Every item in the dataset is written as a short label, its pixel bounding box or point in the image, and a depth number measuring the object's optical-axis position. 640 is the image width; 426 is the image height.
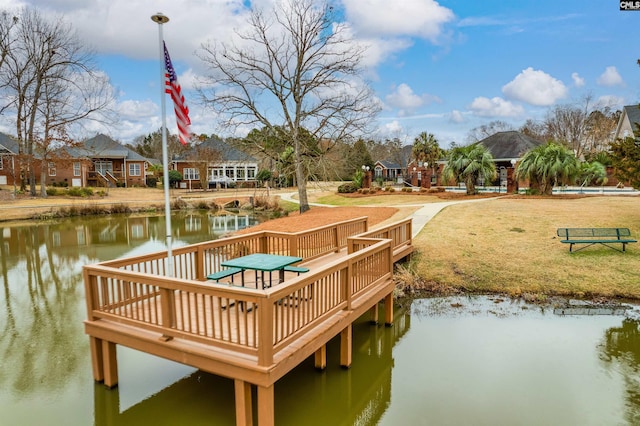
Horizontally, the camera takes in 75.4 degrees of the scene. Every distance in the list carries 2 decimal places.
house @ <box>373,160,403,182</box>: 61.12
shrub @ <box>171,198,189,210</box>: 31.22
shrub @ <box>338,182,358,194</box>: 33.38
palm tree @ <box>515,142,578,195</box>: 21.36
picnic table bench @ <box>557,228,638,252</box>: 11.48
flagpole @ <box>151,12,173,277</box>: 6.36
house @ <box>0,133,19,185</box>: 37.41
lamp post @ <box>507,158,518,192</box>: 25.85
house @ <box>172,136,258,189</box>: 43.19
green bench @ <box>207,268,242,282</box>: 6.15
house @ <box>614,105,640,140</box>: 35.01
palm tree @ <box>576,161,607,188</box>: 31.41
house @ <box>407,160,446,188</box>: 30.22
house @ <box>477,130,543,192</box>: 35.31
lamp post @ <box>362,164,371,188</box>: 32.75
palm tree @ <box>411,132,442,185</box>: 51.16
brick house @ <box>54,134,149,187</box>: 41.22
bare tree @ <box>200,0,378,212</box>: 21.64
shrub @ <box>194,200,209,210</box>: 31.88
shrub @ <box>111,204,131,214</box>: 28.98
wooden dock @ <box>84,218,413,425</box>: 4.27
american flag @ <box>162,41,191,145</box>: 6.54
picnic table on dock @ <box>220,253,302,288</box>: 5.94
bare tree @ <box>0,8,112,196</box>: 31.50
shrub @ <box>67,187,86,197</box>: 33.56
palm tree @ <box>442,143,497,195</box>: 24.31
